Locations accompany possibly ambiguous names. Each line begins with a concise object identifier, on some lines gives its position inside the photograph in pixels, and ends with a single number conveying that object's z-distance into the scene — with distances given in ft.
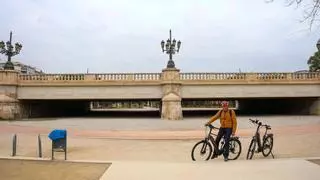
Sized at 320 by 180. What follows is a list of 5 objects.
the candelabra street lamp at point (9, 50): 119.65
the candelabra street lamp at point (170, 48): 115.14
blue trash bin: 36.63
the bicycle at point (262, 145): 36.95
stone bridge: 115.14
